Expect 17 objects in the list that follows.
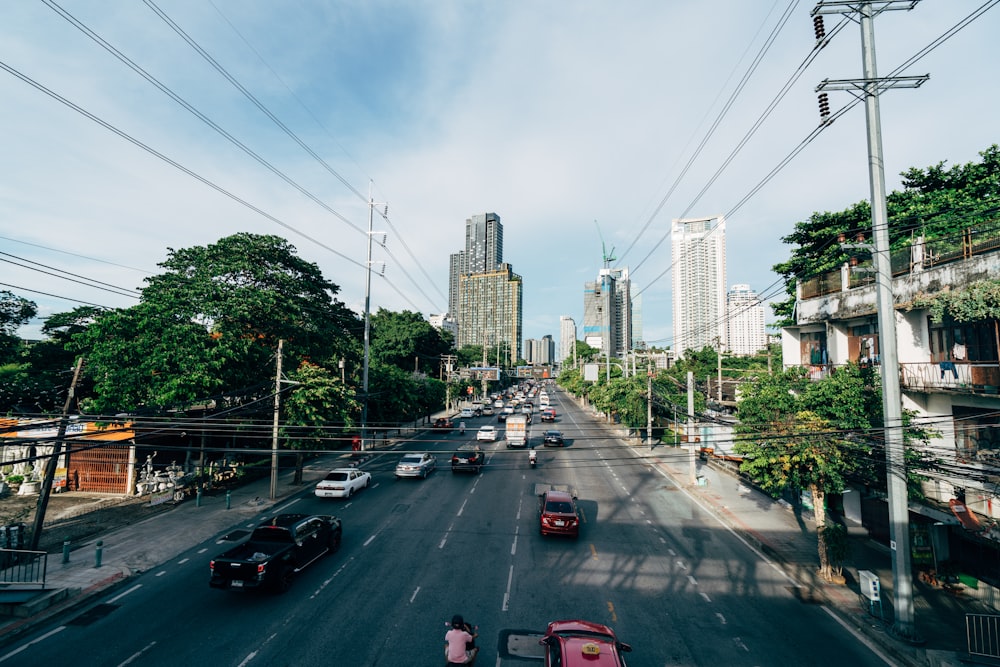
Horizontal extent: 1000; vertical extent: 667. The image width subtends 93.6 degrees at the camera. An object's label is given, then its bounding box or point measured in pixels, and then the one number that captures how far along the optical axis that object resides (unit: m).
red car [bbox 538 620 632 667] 8.83
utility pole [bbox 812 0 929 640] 12.28
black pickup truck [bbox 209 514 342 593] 13.50
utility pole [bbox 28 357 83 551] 16.50
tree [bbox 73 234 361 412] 23.05
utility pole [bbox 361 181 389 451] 34.94
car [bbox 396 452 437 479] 30.34
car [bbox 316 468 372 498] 25.05
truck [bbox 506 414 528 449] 39.34
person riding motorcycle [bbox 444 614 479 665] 9.52
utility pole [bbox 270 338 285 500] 23.57
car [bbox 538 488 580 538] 19.28
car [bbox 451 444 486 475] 31.94
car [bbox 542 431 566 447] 41.68
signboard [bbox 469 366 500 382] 111.46
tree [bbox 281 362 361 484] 26.80
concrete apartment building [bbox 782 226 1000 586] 15.02
